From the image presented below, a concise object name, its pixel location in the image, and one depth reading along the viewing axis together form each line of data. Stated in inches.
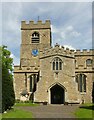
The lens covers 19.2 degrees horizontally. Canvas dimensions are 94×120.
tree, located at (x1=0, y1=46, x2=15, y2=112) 943.7
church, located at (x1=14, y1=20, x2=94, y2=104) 1614.2
